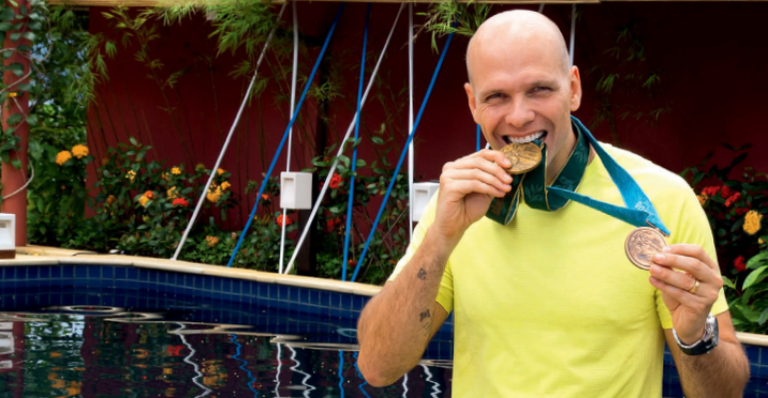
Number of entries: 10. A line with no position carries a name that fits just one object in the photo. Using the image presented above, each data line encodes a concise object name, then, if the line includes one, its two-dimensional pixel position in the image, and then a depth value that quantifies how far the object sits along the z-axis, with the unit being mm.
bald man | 1504
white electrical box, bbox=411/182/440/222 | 5801
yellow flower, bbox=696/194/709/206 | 5414
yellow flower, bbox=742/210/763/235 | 5016
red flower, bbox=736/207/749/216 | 5242
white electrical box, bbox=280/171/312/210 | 6387
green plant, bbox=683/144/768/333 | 4828
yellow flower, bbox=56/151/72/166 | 7727
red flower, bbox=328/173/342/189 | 6422
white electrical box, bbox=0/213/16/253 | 6680
